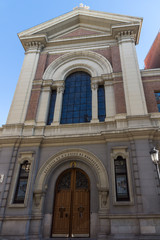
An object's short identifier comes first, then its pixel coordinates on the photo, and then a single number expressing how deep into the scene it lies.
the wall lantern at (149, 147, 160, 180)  7.78
